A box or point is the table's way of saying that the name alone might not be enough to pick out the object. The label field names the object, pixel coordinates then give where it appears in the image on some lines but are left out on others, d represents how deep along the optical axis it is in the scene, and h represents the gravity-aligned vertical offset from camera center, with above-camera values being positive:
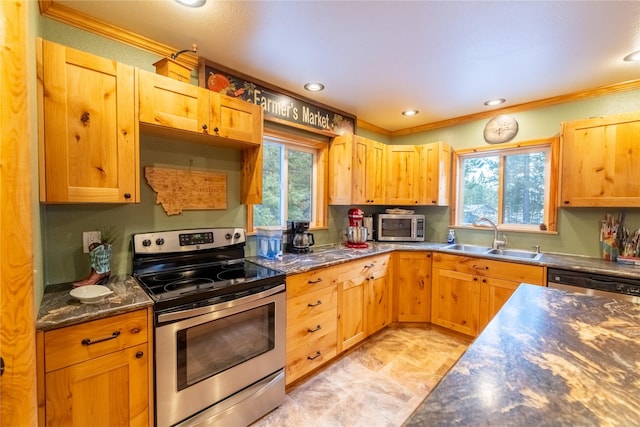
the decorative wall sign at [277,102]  2.16 +0.96
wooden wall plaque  1.97 +0.14
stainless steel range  1.45 -0.69
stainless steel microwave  3.53 -0.25
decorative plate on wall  3.07 +0.86
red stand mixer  3.11 -0.29
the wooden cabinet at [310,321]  2.08 -0.88
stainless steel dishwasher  2.04 -0.57
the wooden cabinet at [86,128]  1.36 +0.40
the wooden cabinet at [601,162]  2.27 +0.39
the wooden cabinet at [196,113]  1.65 +0.60
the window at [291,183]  2.77 +0.25
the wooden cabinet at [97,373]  1.17 -0.73
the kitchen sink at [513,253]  2.81 -0.46
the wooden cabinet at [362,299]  2.52 -0.88
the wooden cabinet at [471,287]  2.55 -0.77
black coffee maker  2.71 -0.29
